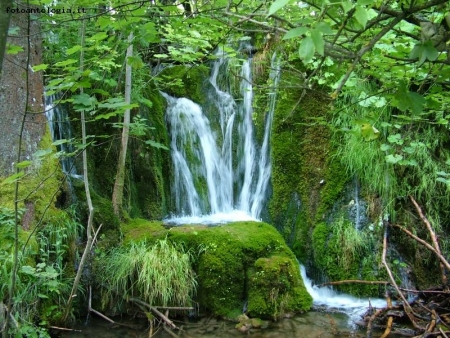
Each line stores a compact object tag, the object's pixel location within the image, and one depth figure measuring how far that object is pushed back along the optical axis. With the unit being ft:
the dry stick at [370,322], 12.72
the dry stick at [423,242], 12.35
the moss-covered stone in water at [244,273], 15.10
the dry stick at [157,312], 13.93
